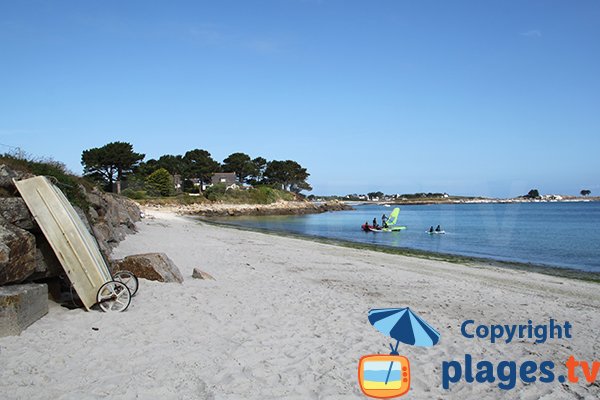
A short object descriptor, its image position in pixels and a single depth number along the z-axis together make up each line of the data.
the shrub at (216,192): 81.19
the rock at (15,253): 6.29
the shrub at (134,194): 72.56
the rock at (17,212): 7.08
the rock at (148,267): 10.12
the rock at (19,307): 5.90
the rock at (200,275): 11.47
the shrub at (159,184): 79.62
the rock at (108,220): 13.82
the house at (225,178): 104.69
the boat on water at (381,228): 40.19
